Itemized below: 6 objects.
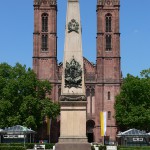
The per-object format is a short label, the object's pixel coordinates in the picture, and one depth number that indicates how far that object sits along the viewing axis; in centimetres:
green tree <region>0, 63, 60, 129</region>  7300
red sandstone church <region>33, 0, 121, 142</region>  8419
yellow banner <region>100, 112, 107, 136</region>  5148
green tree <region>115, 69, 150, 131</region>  7538
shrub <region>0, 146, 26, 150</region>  4298
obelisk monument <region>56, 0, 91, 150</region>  3275
